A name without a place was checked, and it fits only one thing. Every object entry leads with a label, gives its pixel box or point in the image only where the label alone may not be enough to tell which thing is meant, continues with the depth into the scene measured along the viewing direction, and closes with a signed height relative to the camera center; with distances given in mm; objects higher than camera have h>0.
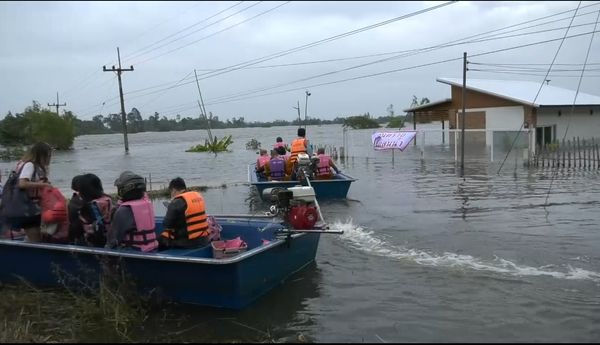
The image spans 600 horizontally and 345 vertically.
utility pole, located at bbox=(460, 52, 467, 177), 22319 +1793
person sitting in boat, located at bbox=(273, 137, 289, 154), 17422 -326
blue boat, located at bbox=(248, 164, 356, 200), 15184 -1481
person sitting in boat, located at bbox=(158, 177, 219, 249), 6953 -1068
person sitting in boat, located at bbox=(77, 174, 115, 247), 7039 -944
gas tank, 7969 -1204
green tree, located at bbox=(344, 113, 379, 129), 73875 +1292
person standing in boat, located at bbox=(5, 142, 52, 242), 6953 -460
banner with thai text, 29364 -455
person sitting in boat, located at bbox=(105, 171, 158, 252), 6668 -961
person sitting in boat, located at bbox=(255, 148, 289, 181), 15781 -989
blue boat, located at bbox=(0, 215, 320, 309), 6488 -1602
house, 32281 +787
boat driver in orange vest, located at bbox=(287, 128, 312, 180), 15711 -476
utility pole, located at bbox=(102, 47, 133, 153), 53750 +3515
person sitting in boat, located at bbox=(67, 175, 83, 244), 6980 -970
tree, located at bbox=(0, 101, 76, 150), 65125 +1581
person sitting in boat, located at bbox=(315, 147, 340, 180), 15852 -1002
